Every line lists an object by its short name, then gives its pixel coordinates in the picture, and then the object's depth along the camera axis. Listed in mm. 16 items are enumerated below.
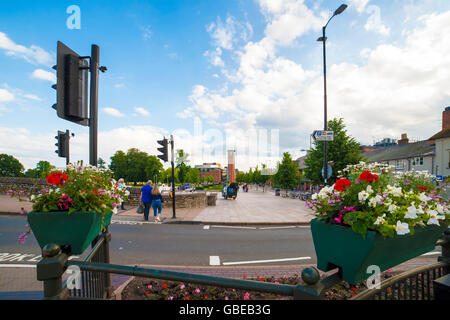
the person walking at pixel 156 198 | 9336
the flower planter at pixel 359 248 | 1134
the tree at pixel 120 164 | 56062
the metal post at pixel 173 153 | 9797
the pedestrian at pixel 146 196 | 9234
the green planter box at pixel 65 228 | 1503
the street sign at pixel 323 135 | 8062
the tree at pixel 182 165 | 51438
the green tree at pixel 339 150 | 17000
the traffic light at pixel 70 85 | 2182
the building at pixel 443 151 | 23984
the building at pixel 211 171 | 137250
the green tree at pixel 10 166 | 60156
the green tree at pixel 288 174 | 29125
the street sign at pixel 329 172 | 9262
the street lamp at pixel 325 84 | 9644
